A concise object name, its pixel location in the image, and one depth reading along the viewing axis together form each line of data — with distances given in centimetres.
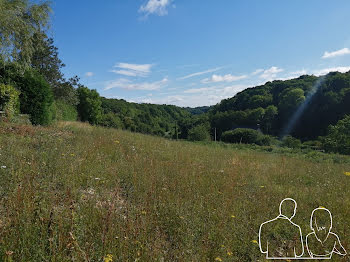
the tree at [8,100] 934
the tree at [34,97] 1153
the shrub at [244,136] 4455
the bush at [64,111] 1635
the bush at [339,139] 2478
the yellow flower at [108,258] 180
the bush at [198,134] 3381
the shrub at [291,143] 3371
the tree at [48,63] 1627
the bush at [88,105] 3656
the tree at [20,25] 896
